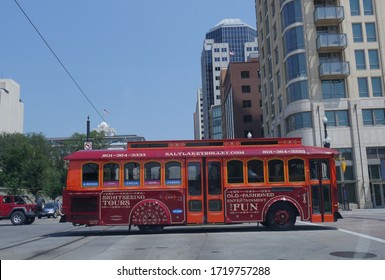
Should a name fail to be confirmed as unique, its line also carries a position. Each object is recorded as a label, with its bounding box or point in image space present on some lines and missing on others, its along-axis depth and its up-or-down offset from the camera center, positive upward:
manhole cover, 8.67 -1.44
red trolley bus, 15.09 +0.24
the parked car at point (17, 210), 27.91 -0.73
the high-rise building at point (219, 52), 171.00 +58.86
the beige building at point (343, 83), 40.38 +10.69
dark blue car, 38.27 -1.19
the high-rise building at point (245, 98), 88.19 +19.91
